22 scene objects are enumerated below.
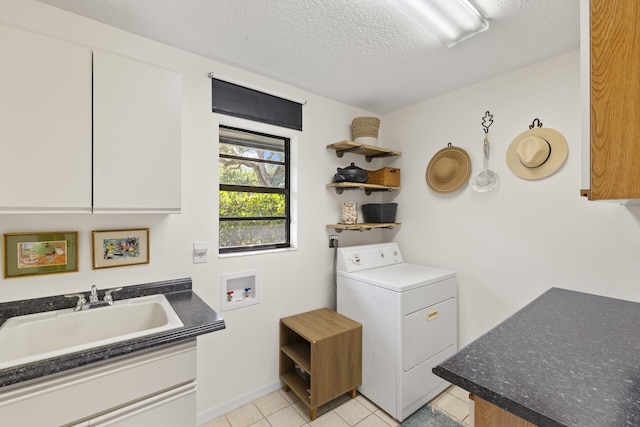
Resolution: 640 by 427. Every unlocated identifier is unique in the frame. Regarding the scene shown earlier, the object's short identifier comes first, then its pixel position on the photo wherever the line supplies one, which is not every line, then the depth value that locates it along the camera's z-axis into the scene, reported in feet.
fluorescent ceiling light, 4.63
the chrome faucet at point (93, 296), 4.87
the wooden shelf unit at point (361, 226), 8.19
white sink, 4.00
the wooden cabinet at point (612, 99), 2.00
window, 7.08
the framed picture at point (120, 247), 5.14
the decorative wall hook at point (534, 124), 6.48
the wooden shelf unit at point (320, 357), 6.33
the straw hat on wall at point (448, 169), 7.71
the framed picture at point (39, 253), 4.48
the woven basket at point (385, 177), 8.77
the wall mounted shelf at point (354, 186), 8.13
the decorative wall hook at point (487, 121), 7.29
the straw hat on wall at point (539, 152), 6.20
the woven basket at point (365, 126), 8.64
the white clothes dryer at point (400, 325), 6.29
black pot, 8.18
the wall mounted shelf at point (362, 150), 8.09
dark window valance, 6.50
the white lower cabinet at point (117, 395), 3.25
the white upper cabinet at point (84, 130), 3.89
